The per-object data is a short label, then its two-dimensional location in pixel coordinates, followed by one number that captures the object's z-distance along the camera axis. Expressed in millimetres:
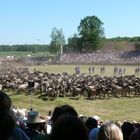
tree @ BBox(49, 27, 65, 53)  72171
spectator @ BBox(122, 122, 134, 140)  4311
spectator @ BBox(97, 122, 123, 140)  2651
